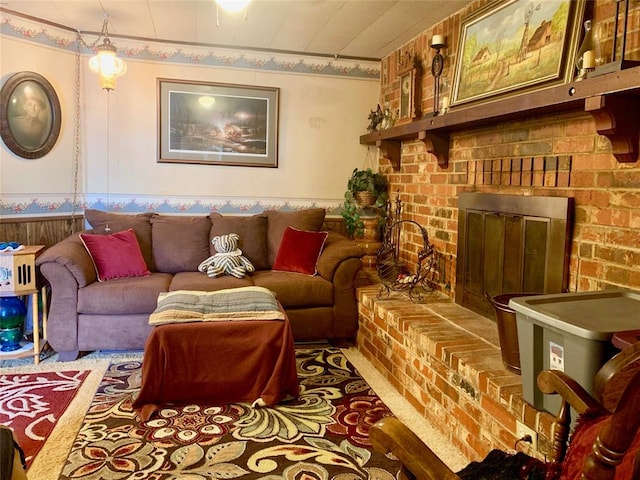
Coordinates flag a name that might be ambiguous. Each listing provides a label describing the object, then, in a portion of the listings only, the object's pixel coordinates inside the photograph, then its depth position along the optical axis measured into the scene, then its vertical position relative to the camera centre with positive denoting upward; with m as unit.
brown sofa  3.29 -0.65
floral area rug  2.09 -1.18
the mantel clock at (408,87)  3.90 +0.92
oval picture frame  3.60 +0.56
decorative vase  3.23 -0.90
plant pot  4.53 +0.00
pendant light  3.56 +0.92
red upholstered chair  0.79 -0.50
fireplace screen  2.39 -0.24
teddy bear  3.81 -0.54
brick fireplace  2.05 -0.23
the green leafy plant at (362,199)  4.53 -0.01
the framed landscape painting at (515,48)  2.33 +0.85
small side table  3.12 -0.62
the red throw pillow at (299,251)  3.95 -0.45
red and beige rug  2.34 -1.18
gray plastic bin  1.56 -0.43
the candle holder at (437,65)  3.39 +0.97
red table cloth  2.59 -0.92
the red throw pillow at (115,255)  3.57 -0.49
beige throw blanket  2.68 -0.65
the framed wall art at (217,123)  4.38 +0.64
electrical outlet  1.79 -0.86
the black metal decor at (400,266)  3.53 -0.53
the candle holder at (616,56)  1.85 +0.63
